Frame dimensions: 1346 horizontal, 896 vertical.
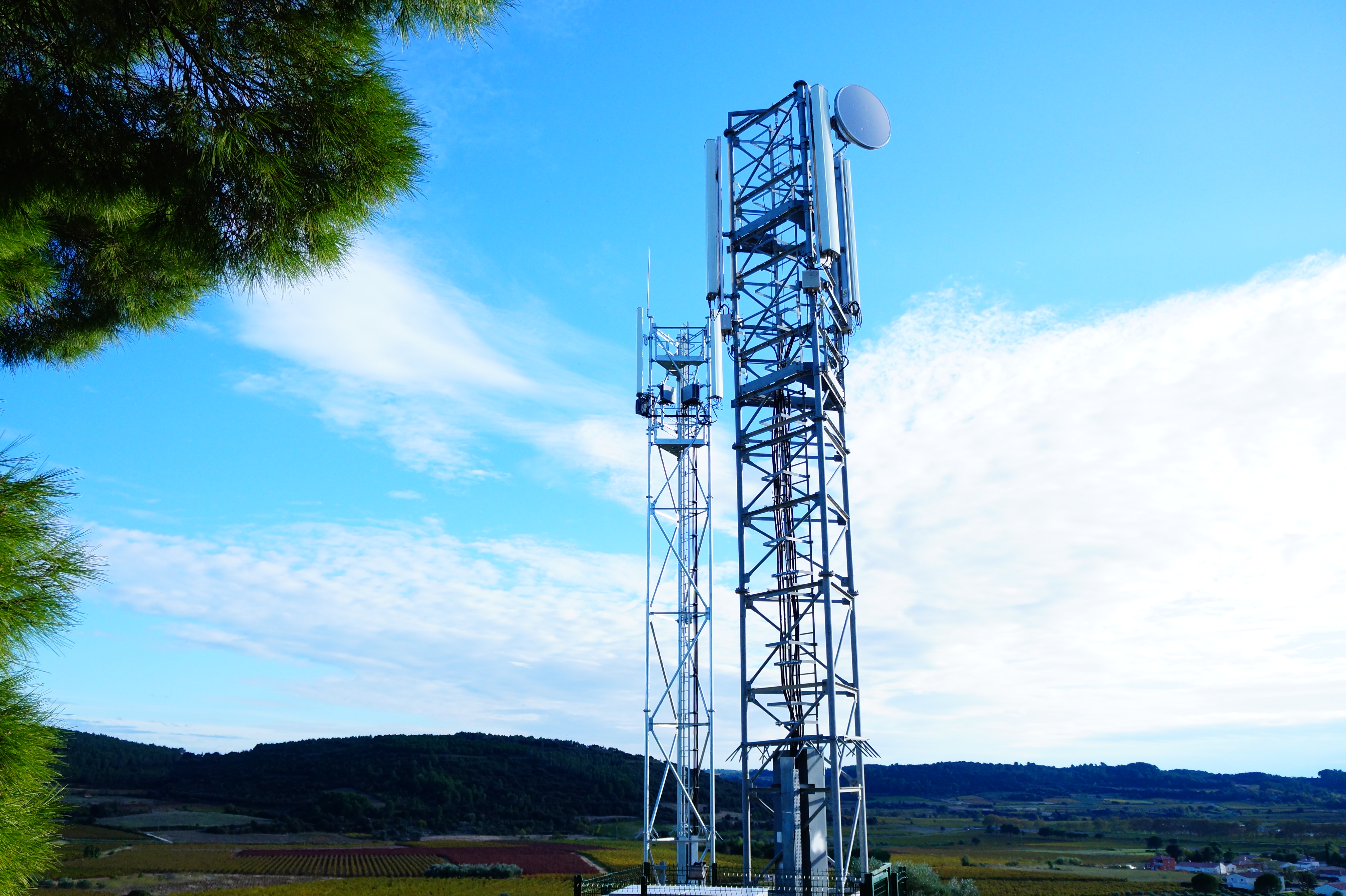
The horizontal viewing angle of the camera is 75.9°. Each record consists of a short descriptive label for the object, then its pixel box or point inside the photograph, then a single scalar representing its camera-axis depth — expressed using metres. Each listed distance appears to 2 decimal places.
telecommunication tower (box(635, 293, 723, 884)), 20.94
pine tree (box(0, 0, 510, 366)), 5.34
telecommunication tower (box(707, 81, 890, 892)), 15.75
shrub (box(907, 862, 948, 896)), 34.28
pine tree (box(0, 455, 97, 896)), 4.10
